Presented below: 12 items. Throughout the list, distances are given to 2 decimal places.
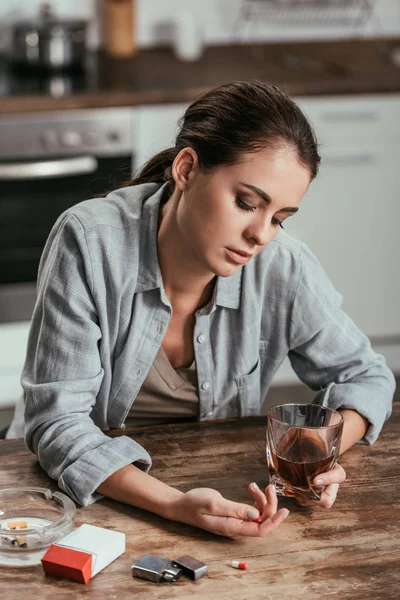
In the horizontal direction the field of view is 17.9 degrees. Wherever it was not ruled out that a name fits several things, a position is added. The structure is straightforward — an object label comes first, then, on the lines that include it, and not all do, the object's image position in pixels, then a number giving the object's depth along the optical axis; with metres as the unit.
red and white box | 1.29
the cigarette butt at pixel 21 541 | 1.35
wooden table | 1.29
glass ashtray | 1.34
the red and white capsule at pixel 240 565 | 1.32
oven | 2.91
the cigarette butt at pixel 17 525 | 1.38
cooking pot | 3.19
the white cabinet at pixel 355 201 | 3.18
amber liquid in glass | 1.47
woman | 1.51
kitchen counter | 2.92
